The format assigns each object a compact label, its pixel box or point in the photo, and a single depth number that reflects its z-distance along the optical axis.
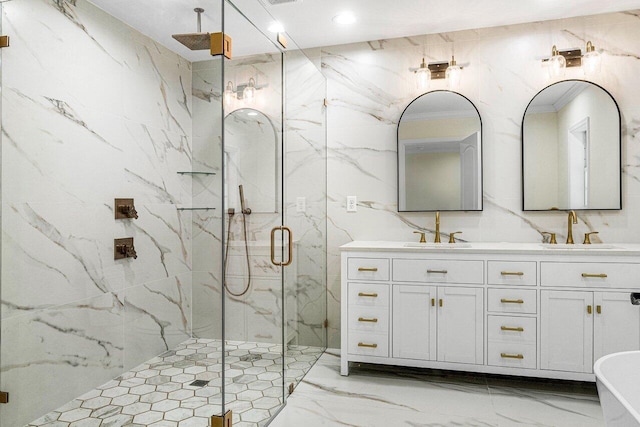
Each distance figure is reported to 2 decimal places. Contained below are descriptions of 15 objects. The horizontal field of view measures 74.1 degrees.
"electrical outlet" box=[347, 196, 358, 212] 3.41
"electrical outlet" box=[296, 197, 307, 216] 2.74
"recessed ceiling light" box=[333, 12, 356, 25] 2.88
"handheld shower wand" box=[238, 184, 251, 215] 1.90
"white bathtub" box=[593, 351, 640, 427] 1.20
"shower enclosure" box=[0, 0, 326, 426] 1.45
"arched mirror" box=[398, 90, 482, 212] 3.16
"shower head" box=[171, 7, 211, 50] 1.62
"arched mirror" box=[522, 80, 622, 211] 2.92
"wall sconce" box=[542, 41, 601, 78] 2.95
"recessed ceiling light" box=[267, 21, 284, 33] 2.42
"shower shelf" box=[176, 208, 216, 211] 1.59
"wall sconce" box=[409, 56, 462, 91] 3.20
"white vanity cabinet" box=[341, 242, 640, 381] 2.53
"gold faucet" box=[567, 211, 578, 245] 2.91
